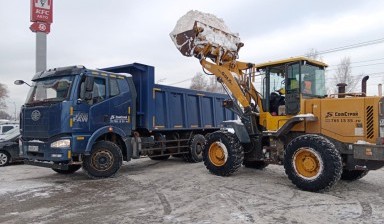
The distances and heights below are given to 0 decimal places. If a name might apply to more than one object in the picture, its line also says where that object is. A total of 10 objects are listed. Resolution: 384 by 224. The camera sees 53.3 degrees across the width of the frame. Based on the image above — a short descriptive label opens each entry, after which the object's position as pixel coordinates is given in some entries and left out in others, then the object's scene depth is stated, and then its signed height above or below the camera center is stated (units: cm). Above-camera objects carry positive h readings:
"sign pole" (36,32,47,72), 2337 +453
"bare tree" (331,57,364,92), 3317 +422
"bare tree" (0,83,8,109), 7194 +552
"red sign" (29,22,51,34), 2311 +583
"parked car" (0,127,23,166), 1273 -88
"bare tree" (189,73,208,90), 6115 +670
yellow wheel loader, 750 +3
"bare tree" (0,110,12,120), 7709 +196
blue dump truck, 901 +11
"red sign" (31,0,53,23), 2294 +682
